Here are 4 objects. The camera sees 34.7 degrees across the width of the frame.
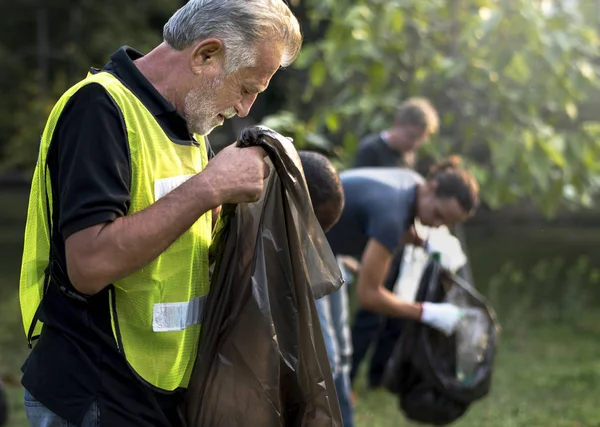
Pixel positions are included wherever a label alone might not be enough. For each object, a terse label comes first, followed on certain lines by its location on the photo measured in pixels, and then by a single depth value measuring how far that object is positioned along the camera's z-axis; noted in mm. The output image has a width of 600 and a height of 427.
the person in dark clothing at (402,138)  5668
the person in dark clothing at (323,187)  2791
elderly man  1637
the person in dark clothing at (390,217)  3801
